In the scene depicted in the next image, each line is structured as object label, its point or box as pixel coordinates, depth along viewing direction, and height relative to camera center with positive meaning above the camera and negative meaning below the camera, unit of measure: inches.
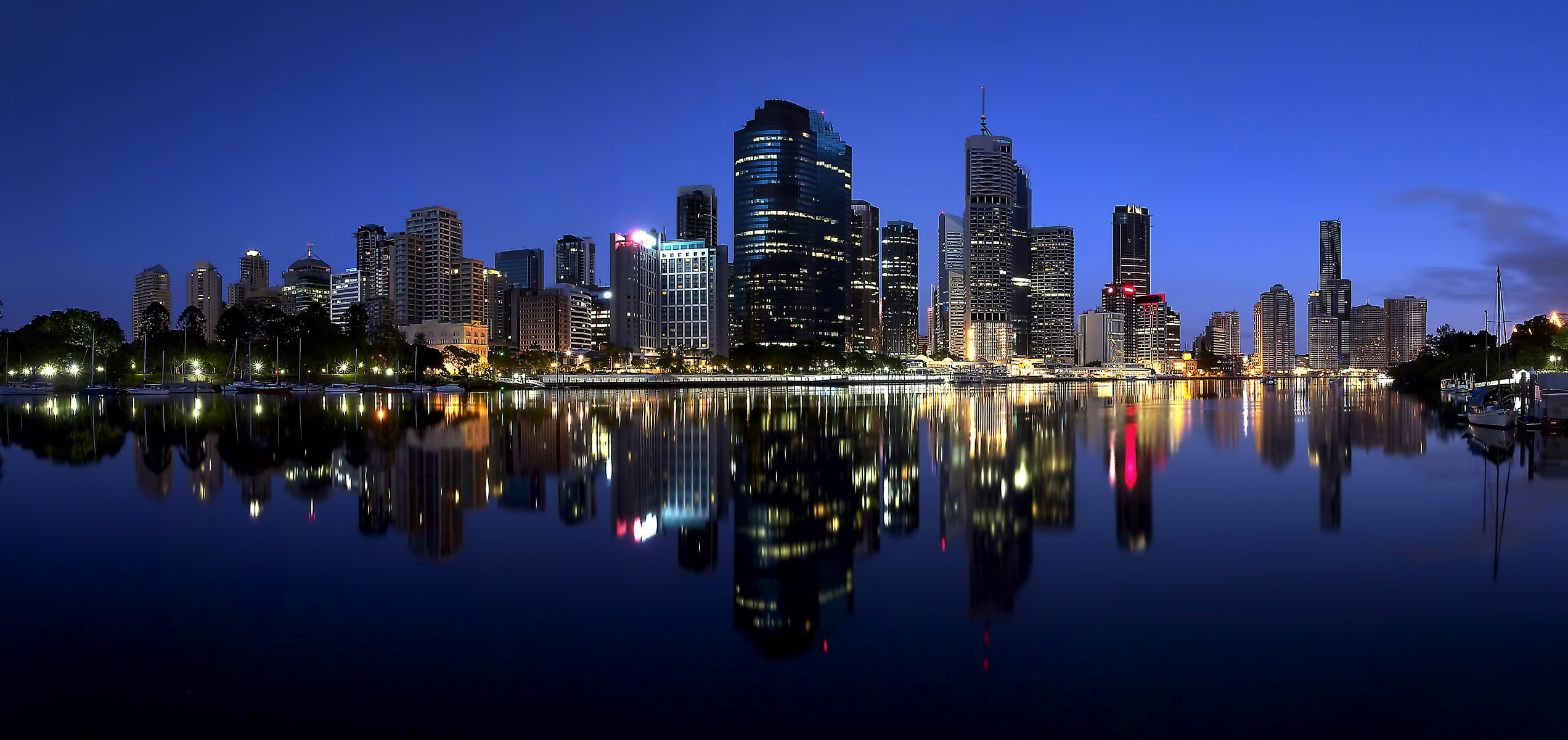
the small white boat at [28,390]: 3382.9 -36.2
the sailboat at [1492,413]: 1562.5 -77.5
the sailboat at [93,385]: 3363.2 -24.3
